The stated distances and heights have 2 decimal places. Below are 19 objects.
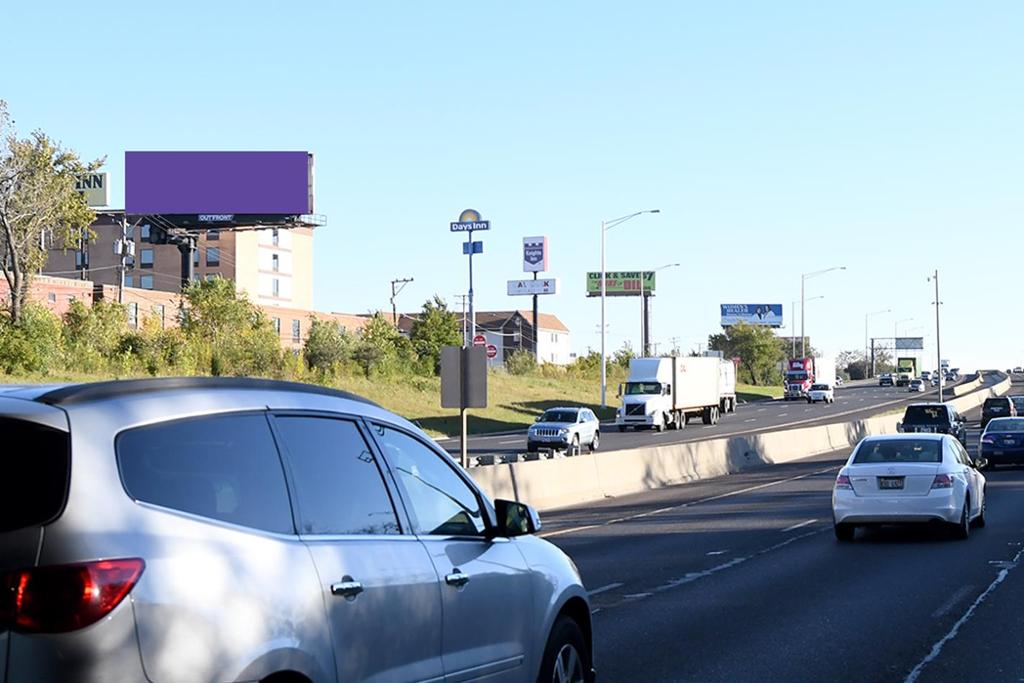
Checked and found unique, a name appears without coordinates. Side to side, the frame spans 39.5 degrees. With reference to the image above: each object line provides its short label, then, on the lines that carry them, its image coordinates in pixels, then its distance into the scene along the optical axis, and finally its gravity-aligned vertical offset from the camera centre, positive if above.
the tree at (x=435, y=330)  90.75 +2.19
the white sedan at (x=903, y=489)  19.17 -1.74
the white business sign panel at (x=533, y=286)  146.50 +7.87
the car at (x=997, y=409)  62.41 -2.16
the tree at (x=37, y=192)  58.81 +7.16
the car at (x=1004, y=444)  37.69 -2.23
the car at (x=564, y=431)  47.38 -2.34
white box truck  64.56 -1.53
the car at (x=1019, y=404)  67.31 -2.14
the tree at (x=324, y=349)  75.38 +0.73
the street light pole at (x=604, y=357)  74.55 +0.24
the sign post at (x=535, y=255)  138.00 +10.43
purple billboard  96.38 +12.26
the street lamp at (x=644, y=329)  127.06 +3.06
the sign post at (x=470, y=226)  84.31 +8.18
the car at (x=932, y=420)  44.59 -1.92
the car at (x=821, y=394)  102.19 -2.38
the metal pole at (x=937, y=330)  85.56 +1.86
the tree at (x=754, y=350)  163.50 +1.31
